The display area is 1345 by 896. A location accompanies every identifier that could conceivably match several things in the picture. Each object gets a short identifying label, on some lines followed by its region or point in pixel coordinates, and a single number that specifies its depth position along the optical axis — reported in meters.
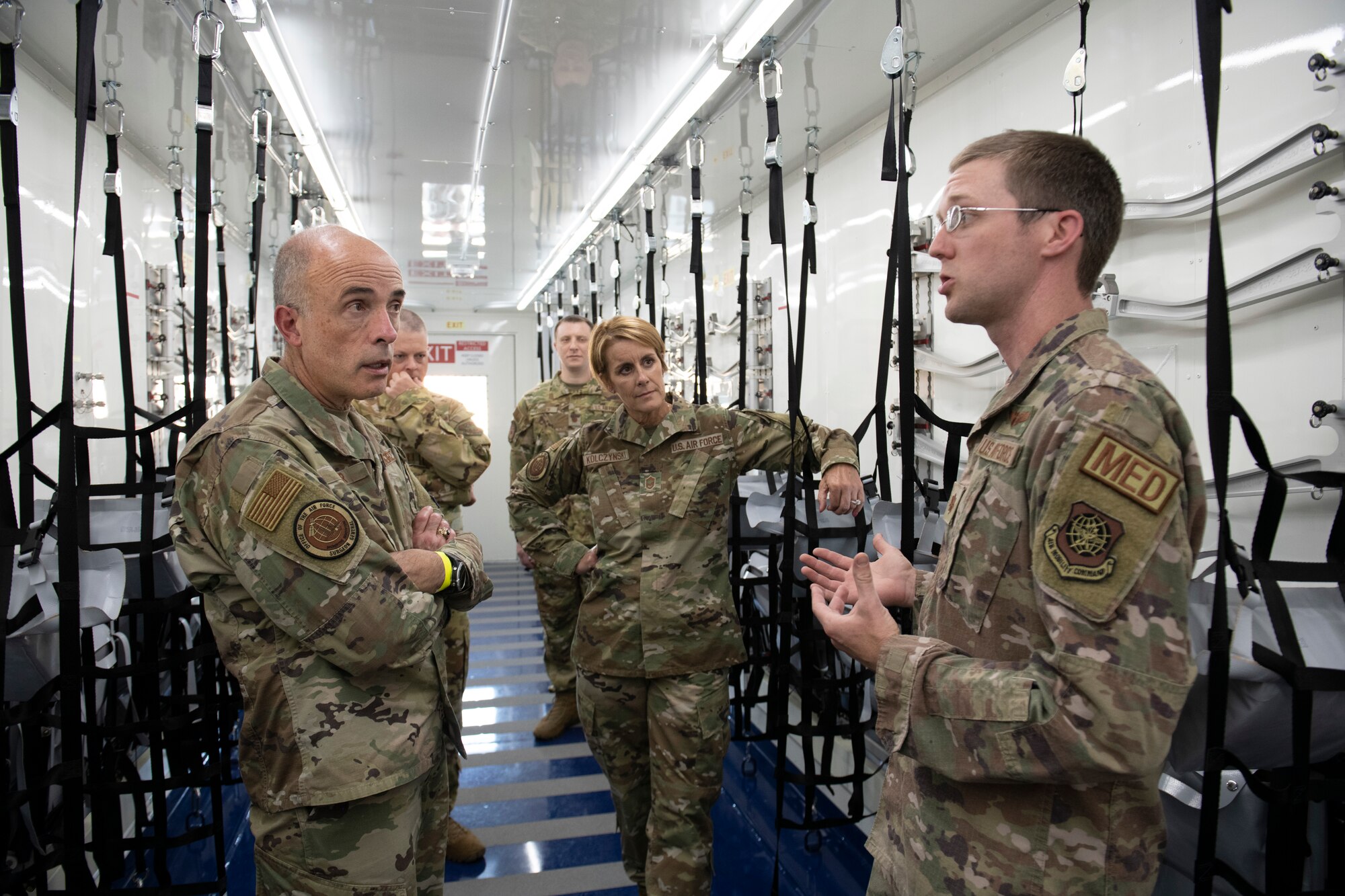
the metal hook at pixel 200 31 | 2.05
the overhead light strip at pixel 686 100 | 2.32
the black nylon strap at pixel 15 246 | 1.58
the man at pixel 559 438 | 3.88
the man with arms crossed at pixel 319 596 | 1.29
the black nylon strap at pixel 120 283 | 2.00
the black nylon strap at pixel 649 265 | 3.63
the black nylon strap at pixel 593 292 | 5.14
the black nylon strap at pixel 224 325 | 2.67
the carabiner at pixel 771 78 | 2.31
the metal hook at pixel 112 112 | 2.21
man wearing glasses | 0.88
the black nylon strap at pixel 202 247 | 2.02
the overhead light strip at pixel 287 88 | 2.34
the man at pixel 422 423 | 3.35
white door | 8.99
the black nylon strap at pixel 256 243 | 2.73
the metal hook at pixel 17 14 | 1.55
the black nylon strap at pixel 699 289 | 2.79
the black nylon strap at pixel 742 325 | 2.69
